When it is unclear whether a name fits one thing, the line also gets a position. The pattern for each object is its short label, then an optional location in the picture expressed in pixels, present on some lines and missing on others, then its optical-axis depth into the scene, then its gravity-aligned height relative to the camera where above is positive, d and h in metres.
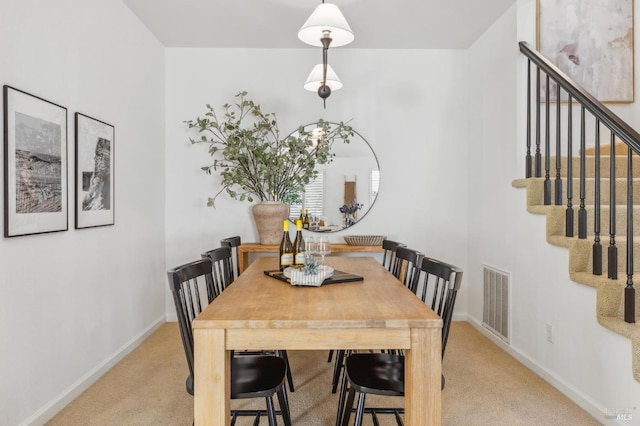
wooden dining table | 1.53 -0.46
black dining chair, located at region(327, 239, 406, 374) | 2.66 -0.98
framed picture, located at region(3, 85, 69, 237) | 2.05 +0.25
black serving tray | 2.22 -0.34
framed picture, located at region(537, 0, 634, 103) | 3.41 +1.39
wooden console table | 3.81 -0.32
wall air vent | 3.42 -0.74
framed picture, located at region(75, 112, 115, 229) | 2.68 +0.27
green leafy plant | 3.86 +0.60
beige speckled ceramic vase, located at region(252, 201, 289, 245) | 3.82 -0.05
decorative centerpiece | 2.12 -0.31
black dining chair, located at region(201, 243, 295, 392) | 2.46 -0.35
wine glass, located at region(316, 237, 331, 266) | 2.31 -0.18
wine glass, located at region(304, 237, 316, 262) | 2.32 -0.18
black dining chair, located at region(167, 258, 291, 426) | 1.72 -0.70
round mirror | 4.20 +0.24
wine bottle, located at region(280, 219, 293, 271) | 2.52 -0.24
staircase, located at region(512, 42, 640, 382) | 2.19 +0.11
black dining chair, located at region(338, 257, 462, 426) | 1.78 -0.71
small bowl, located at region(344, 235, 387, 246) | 3.91 -0.24
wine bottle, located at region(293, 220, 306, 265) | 2.35 -0.22
